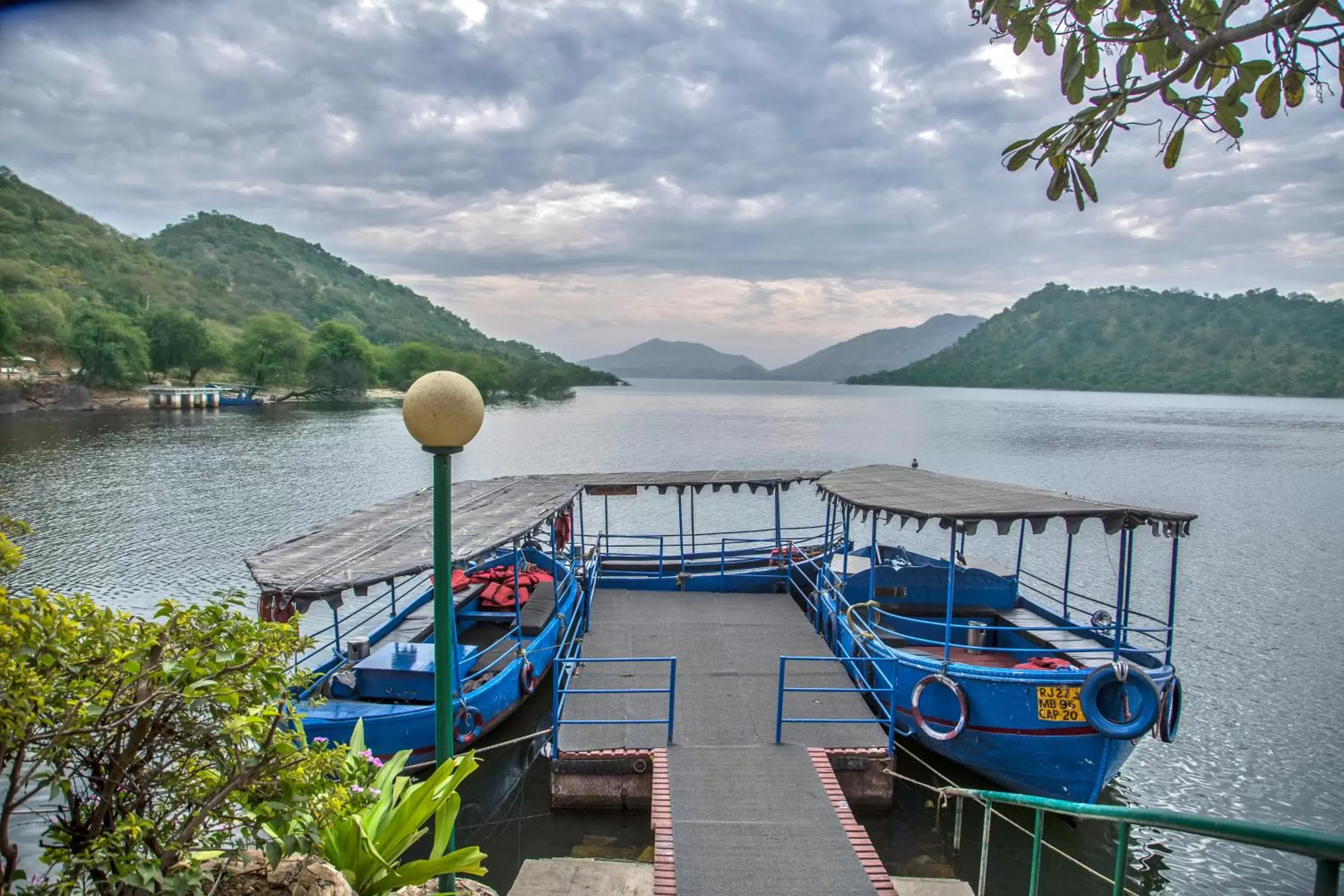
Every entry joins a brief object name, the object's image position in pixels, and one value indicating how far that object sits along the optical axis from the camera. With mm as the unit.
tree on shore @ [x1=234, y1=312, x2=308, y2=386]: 92188
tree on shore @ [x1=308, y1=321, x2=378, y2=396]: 96250
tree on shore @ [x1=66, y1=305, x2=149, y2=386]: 70500
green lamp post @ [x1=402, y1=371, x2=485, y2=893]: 4828
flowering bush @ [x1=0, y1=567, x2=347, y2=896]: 2969
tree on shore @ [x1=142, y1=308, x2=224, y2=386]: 82750
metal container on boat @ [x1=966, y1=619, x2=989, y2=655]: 13180
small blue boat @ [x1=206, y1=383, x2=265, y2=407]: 81750
